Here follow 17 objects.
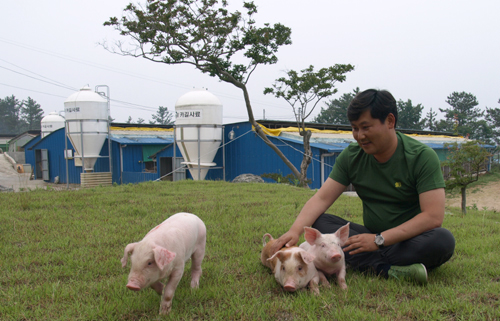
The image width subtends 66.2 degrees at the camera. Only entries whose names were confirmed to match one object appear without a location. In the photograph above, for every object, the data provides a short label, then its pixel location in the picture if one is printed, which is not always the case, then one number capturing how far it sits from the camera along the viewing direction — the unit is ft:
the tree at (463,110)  130.93
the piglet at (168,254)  7.63
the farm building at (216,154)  53.88
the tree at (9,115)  236.32
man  9.27
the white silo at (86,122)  68.50
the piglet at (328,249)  9.48
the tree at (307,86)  46.24
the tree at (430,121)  142.26
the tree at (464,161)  32.14
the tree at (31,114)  235.81
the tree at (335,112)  150.92
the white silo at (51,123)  107.96
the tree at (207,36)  44.86
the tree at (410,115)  142.20
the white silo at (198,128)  58.08
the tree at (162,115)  226.58
